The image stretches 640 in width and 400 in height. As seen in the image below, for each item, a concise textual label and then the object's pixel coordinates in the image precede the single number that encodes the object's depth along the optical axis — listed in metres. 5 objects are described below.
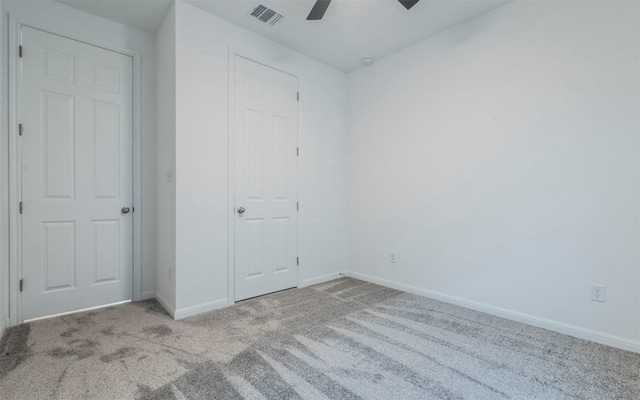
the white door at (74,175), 2.49
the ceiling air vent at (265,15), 2.66
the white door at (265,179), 3.01
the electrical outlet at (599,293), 2.14
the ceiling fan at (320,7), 2.31
